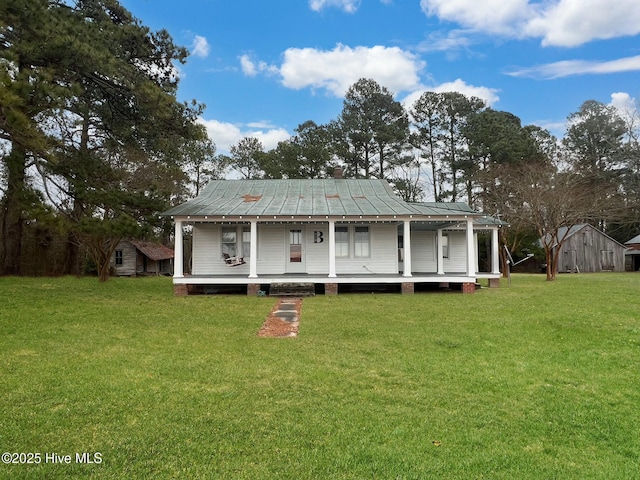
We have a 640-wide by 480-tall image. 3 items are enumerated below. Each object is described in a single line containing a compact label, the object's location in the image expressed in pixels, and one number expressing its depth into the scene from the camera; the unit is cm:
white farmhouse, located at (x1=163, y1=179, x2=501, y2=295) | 1421
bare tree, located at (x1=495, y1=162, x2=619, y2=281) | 2150
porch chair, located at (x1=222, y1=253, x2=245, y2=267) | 1520
